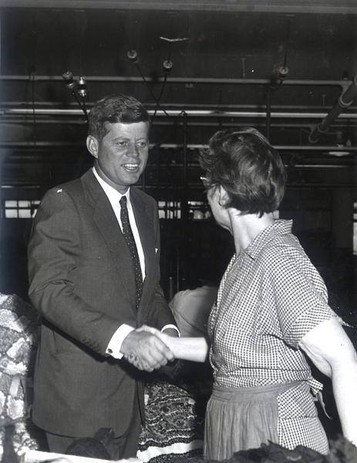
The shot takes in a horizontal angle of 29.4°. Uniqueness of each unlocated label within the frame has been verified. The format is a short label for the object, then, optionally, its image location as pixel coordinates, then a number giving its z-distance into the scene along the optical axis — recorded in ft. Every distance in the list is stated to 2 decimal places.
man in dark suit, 7.98
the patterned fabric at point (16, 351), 12.78
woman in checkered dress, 5.95
